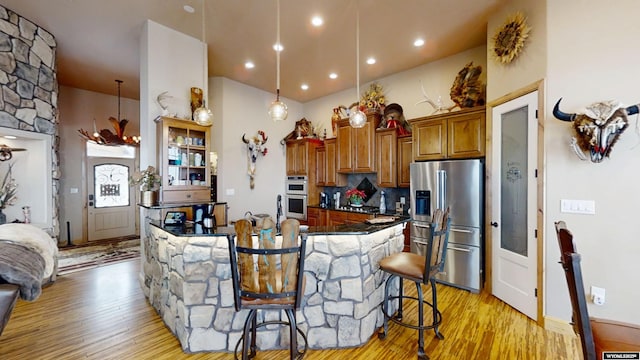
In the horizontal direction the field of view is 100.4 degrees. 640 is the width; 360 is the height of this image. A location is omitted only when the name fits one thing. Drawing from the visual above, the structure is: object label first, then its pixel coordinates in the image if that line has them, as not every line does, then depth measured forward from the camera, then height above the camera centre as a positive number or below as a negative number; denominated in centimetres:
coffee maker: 598 -44
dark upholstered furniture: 124 -56
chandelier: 553 +91
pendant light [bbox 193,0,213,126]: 296 +71
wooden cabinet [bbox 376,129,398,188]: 468 +41
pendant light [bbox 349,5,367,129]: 302 +70
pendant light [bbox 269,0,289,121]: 282 +74
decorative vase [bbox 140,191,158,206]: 343 -23
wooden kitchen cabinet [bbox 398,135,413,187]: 456 +35
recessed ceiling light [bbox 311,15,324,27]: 338 +206
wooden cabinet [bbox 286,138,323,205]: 596 +38
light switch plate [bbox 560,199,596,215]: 241 -26
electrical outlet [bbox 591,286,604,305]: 236 -104
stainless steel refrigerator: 346 -40
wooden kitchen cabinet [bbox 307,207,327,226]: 547 -78
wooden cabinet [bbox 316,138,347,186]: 562 +29
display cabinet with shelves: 343 +27
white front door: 645 -47
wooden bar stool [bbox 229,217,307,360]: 166 -58
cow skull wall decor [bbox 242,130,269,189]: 565 +62
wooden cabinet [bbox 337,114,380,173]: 494 +64
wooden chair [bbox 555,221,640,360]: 117 -75
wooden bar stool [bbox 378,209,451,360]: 210 -74
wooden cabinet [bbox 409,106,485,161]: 352 +62
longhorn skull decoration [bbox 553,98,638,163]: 220 +44
